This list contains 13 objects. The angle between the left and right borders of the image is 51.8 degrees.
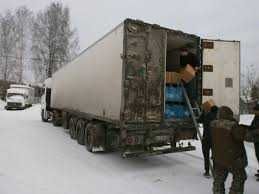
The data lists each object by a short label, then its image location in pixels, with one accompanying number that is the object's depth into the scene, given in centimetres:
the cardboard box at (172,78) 716
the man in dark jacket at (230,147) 384
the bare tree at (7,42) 4059
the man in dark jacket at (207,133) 580
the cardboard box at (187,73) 716
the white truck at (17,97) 2931
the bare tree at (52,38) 3812
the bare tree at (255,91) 2369
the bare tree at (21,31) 4103
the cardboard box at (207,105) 662
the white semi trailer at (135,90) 609
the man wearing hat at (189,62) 739
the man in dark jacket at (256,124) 543
